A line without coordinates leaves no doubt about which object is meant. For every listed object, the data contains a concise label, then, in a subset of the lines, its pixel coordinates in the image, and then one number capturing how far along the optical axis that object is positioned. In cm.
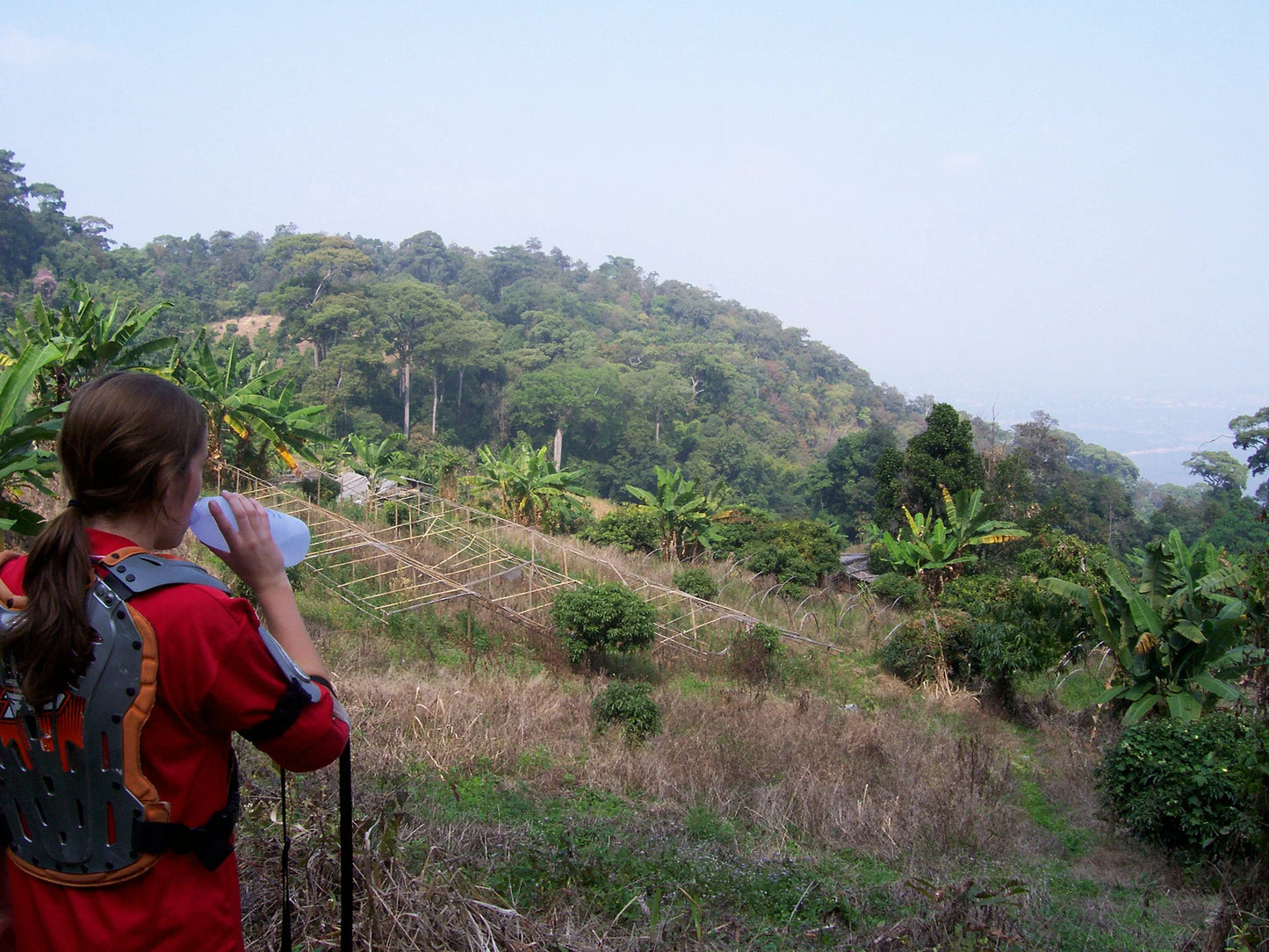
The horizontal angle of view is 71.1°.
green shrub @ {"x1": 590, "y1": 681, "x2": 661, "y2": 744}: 693
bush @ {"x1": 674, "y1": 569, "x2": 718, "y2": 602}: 1307
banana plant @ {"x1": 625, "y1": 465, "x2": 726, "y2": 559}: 1666
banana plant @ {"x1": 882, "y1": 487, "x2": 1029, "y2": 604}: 1355
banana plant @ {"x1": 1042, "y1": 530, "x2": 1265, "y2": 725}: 726
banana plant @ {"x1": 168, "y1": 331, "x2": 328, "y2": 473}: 1084
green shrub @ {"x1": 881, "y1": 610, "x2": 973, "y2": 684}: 1030
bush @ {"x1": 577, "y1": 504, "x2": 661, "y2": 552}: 1666
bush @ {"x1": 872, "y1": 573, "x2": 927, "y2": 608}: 1348
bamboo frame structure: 998
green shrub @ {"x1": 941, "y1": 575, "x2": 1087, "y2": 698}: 884
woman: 107
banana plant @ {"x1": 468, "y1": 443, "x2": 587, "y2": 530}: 1617
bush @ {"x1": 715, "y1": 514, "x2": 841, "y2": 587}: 1541
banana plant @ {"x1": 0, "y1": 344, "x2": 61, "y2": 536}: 407
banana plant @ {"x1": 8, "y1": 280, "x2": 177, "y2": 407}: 744
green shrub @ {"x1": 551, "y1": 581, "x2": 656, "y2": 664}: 899
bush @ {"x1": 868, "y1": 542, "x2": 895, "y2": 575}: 1613
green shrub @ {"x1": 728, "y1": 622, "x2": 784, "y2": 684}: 1009
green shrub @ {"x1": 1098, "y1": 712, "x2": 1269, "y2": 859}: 569
